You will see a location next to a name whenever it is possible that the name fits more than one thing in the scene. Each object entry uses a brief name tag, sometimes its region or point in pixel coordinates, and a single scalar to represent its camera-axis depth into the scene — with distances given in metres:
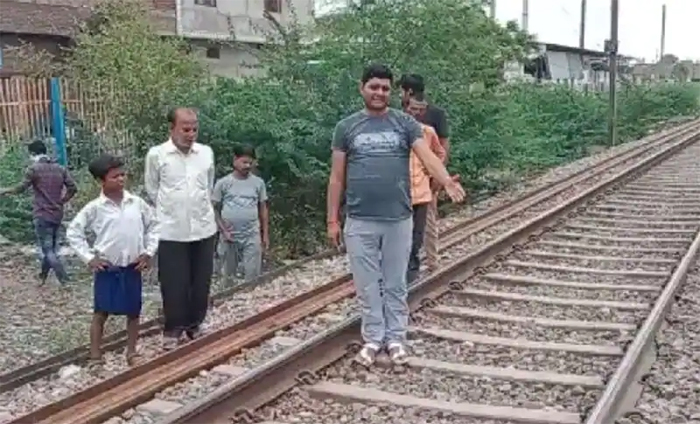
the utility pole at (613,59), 26.00
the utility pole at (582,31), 53.81
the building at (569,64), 42.50
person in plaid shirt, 10.22
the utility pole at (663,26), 79.19
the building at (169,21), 24.22
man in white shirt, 6.20
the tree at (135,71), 13.52
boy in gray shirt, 8.81
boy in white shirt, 6.02
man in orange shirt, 7.12
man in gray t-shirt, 5.50
